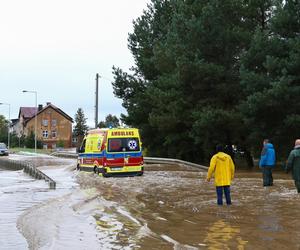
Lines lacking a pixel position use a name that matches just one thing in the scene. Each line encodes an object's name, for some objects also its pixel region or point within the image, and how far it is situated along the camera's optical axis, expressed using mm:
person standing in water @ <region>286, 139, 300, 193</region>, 15148
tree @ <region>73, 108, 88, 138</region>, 140075
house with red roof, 131500
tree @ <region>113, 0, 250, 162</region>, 33062
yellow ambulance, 24438
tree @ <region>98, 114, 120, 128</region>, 140000
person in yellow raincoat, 13617
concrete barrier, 21386
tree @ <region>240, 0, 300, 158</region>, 27172
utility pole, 45159
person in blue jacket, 18266
